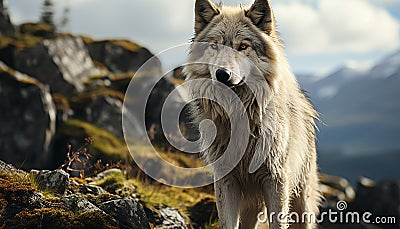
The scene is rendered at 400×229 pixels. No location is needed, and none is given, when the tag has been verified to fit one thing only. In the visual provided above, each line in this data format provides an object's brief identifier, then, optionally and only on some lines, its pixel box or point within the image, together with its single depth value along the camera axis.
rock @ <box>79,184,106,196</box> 6.64
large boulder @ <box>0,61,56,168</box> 19.91
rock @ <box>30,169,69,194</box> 6.11
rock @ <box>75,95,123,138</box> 20.94
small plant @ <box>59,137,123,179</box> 7.02
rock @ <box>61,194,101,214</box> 5.72
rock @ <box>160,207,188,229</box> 7.14
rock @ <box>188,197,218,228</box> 8.12
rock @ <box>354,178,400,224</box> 29.36
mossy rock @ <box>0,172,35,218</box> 5.41
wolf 5.98
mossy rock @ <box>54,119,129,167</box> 18.23
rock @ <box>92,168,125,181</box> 7.92
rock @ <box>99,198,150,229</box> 5.97
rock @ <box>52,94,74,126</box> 21.41
